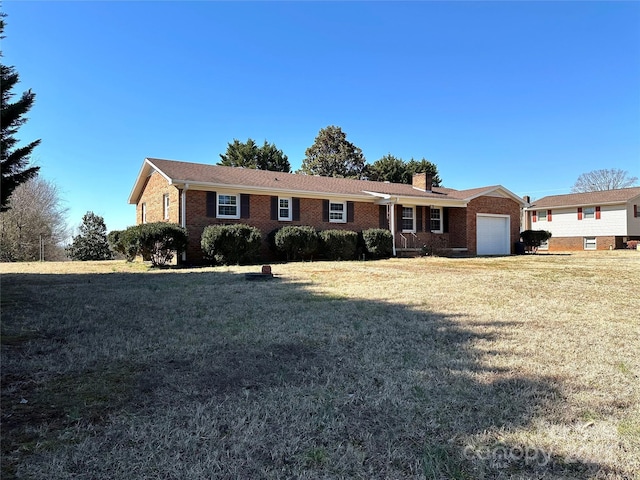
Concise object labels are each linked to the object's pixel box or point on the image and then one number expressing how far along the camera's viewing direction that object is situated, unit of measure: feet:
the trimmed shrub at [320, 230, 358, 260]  55.37
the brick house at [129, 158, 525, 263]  51.88
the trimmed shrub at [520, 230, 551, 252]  79.82
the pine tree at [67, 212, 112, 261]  79.82
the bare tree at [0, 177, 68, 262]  78.74
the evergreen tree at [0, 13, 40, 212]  24.66
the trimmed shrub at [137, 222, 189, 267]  42.93
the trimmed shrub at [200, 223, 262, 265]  46.34
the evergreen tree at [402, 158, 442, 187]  139.97
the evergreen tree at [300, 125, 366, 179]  143.13
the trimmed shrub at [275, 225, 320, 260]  52.26
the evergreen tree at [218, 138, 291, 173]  131.03
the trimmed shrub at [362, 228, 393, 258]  59.62
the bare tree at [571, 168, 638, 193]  158.10
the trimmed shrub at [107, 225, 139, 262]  43.32
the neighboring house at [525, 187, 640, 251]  95.76
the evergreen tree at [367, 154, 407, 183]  139.33
